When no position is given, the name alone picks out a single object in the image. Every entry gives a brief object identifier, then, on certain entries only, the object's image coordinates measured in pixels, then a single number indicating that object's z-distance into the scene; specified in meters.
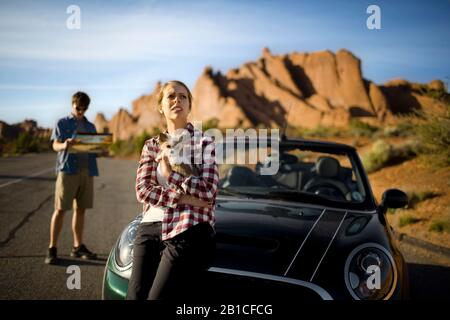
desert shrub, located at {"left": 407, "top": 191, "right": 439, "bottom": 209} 8.57
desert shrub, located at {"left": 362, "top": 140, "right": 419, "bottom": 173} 13.31
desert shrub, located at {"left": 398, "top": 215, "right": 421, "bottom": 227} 7.24
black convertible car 2.09
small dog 1.92
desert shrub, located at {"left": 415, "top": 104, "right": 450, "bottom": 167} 9.62
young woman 1.85
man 4.42
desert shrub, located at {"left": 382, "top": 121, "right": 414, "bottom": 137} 22.33
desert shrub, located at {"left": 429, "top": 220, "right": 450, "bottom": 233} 6.68
